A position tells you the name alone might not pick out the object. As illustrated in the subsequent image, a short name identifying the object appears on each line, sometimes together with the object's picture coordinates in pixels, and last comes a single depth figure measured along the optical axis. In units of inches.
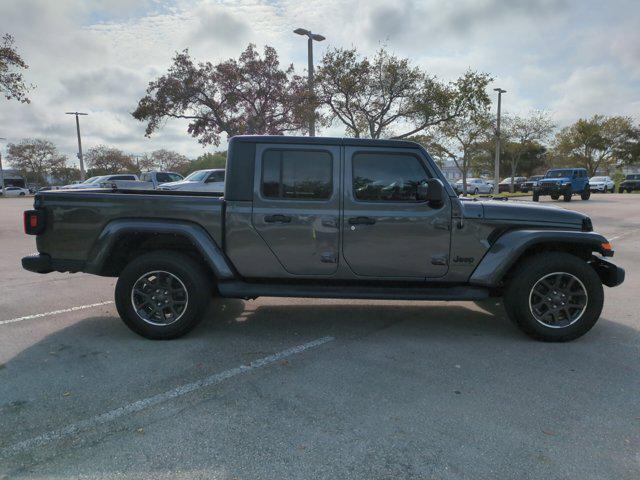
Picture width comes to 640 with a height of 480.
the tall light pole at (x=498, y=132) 1209.4
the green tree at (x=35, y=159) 2687.0
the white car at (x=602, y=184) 1582.2
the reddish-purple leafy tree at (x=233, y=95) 850.8
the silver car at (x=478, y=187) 1579.7
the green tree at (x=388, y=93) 730.2
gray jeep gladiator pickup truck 166.4
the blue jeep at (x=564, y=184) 1018.7
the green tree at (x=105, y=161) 2807.6
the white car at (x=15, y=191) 2338.8
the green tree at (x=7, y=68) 529.3
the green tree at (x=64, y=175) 2861.7
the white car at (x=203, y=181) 677.3
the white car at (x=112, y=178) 1021.9
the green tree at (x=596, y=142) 2073.1
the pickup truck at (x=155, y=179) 855.2
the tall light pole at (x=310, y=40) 593.6
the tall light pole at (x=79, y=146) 1628.9
